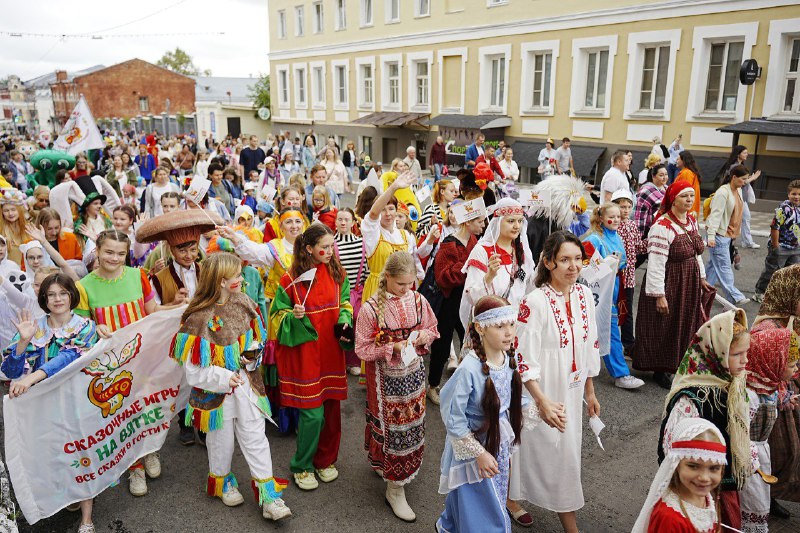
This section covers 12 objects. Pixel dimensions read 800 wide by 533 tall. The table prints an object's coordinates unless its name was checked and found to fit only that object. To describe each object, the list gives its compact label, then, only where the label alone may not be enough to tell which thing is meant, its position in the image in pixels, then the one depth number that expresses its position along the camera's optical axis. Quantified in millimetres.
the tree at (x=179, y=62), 80188
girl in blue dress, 3080
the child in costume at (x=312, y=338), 4074
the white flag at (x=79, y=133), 10938
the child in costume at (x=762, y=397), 3385
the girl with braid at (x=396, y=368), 3818
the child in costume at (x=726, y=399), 2963
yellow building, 15289
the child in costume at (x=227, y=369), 3709
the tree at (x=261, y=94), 43750
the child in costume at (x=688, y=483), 2539
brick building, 64188
